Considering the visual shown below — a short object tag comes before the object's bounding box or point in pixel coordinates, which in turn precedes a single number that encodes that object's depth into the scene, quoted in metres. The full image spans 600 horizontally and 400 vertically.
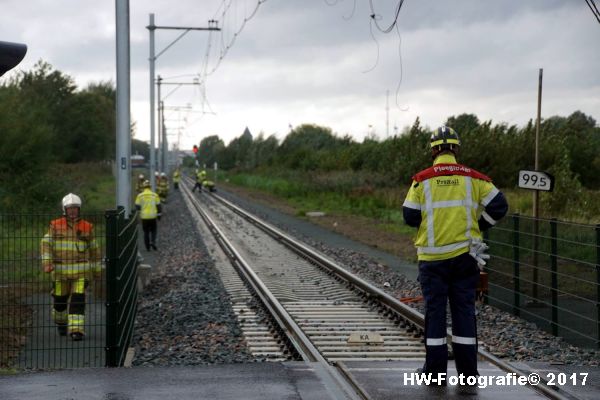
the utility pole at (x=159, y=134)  69.48
